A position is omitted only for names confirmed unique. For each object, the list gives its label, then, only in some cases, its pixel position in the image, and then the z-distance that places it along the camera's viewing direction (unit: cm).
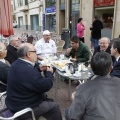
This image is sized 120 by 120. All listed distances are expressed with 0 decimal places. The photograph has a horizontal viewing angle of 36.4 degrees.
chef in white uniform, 488
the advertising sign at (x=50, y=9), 1785
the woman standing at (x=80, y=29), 928
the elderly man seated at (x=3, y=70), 268
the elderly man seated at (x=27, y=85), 212
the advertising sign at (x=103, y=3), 1027
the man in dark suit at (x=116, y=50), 286
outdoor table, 288
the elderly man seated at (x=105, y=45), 395
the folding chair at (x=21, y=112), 202
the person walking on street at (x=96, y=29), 850
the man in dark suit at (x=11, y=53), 399
